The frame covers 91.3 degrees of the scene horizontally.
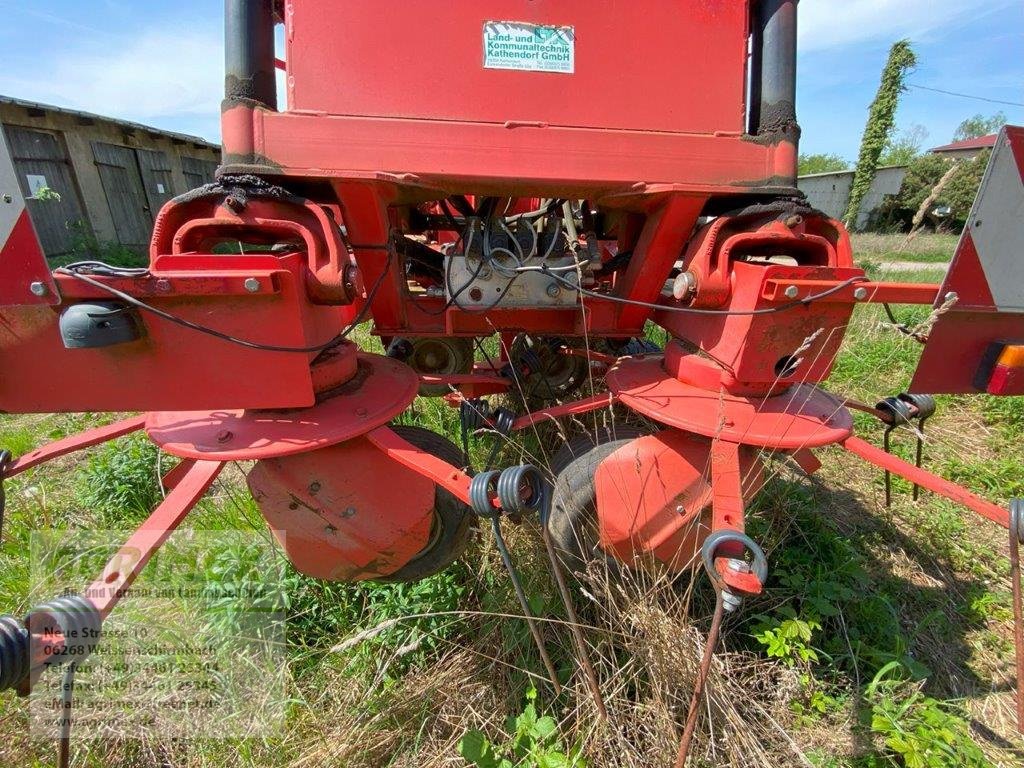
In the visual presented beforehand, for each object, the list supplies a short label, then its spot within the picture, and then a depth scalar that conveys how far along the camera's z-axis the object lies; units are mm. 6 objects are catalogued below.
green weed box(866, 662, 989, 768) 1627
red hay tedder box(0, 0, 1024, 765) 1451
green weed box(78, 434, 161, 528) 2930
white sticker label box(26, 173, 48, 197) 9594
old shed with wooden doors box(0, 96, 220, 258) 9664
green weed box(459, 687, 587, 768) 1611
